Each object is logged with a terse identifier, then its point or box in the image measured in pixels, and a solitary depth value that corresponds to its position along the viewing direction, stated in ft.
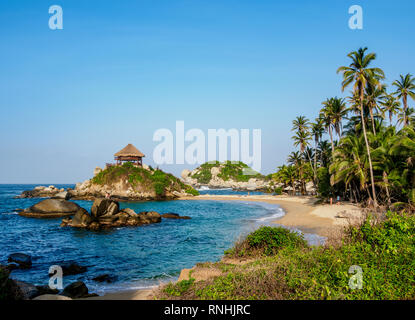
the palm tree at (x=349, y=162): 106.73
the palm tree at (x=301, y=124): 205.46
